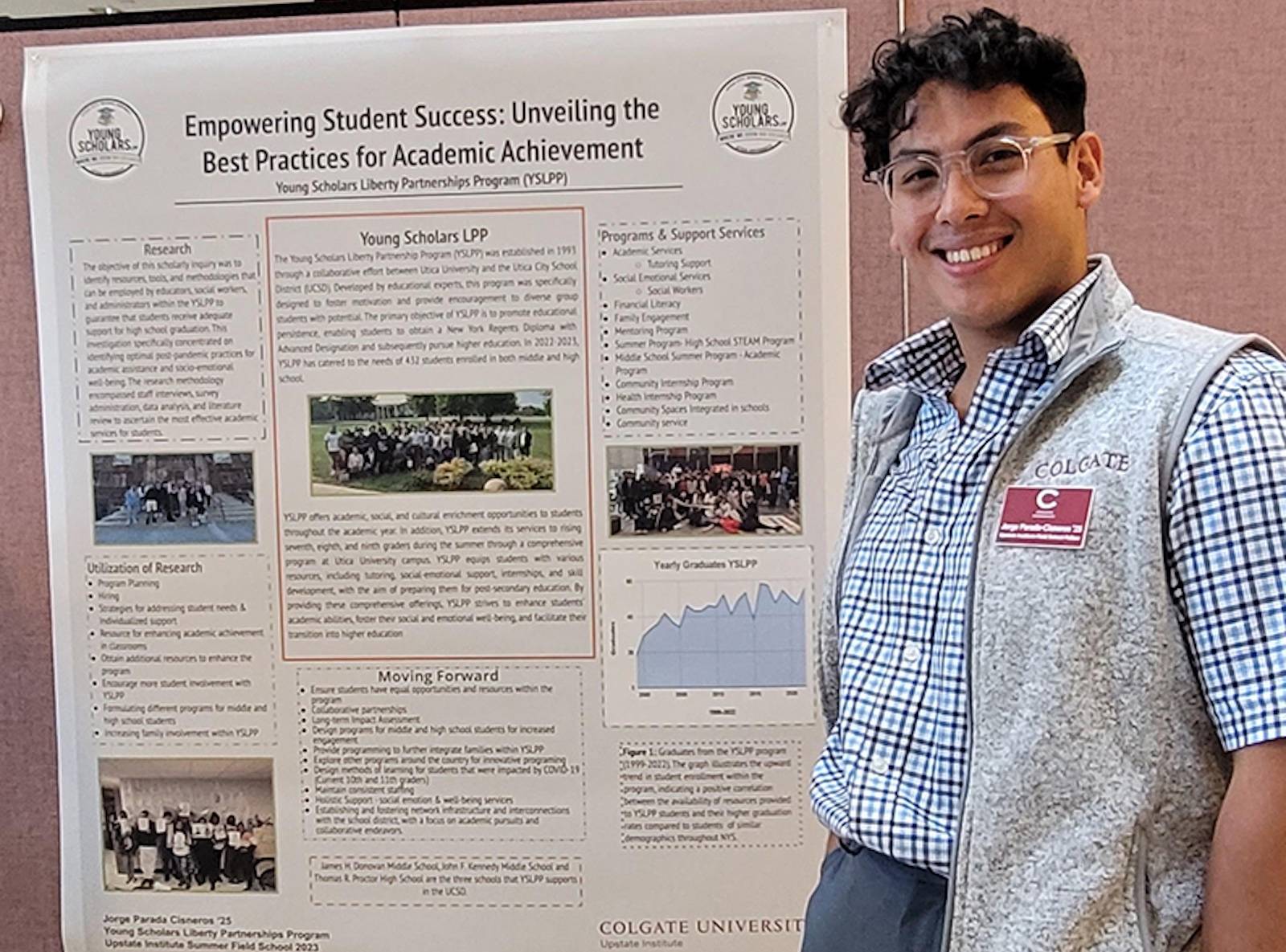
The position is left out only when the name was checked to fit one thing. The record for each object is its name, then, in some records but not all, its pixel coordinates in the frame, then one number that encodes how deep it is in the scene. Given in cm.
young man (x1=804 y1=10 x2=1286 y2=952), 79
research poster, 146
